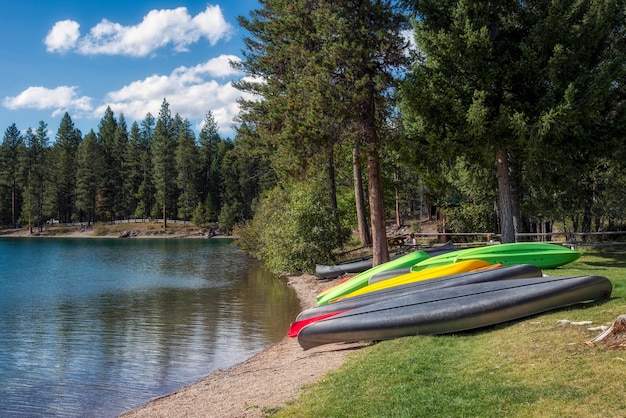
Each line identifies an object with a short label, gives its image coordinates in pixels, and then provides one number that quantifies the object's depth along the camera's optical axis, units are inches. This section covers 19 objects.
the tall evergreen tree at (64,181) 3533.5
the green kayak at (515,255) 567.5
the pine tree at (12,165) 3545.8
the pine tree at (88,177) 3496.6
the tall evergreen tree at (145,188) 3679.4
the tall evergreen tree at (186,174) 3491.6
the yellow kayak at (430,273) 504.1
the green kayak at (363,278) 587.8
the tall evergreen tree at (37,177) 3444.9
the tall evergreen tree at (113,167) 3668.8
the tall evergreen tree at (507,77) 651.5
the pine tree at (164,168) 3447.3
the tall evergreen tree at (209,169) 3486.7
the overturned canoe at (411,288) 432.5
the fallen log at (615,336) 253.2
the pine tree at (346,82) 679.1
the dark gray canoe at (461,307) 353.7
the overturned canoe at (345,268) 864.9
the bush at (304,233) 992.2
